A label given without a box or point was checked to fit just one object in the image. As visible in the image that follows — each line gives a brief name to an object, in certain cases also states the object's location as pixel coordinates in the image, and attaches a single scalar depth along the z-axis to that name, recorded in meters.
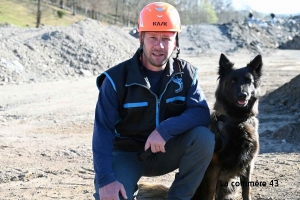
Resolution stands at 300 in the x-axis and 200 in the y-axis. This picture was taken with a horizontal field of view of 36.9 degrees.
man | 3.86
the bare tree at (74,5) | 60.63
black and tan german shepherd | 4.38
